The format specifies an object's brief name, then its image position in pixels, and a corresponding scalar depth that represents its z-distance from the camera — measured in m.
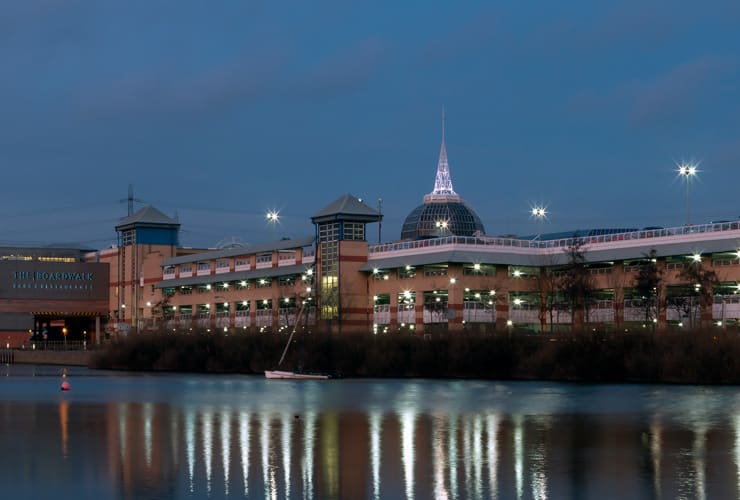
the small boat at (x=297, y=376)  124.31
